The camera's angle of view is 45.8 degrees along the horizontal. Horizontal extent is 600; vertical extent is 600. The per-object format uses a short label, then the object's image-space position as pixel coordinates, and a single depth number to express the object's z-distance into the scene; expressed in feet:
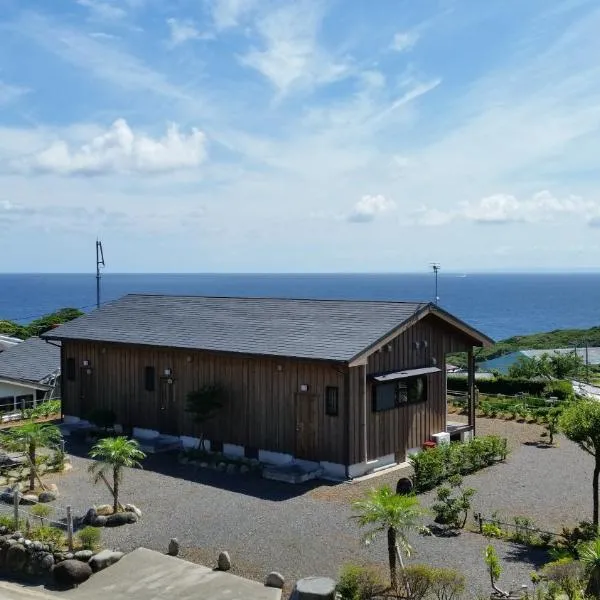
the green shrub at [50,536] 37.32
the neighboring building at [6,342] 117.94
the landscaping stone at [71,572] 34.96
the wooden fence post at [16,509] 39.08
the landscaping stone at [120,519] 41.78
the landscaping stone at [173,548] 37.40
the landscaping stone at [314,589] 29.73
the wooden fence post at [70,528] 36.91
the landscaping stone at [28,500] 45.48
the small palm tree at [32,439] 49.08
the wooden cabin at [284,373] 53.67
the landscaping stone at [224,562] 35.36
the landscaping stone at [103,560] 35.91
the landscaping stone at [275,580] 33.09
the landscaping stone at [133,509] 43.28
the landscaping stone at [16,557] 37.09
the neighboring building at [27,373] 84.79
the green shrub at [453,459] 49.80
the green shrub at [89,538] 37.22
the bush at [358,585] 30.37
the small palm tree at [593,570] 27.58
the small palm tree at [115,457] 42.14
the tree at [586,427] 37.96
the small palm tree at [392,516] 31.35
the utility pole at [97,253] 137.18
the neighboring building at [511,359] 167.54
